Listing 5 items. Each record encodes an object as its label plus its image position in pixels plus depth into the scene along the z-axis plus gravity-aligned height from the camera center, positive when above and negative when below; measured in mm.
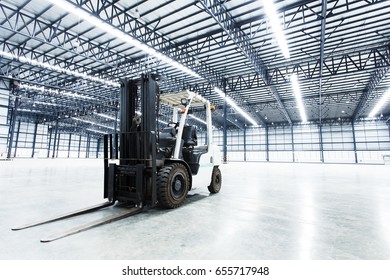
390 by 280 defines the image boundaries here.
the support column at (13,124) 23922 +4243
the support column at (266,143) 42688 +3868
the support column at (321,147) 37938 +2733
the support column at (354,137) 35906 +4497
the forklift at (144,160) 3844 +3
